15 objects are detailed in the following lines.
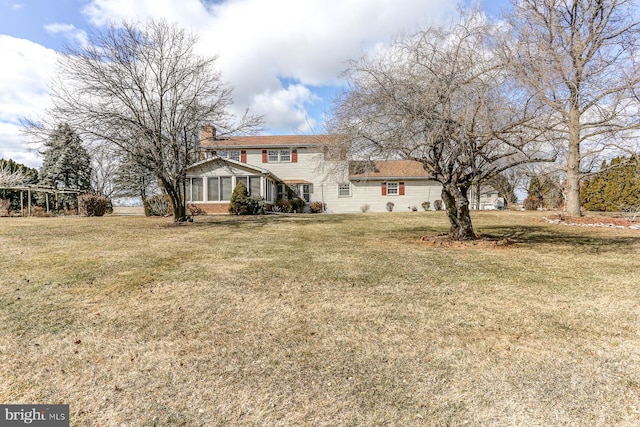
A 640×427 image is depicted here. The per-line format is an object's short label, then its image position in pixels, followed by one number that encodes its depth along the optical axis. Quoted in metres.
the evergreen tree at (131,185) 30.79
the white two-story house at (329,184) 27.97
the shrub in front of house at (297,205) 26.38
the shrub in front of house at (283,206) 25.90
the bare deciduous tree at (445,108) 7.94
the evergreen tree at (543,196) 26.69
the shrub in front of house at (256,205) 21.64
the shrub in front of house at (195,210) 22.30
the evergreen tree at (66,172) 29.70
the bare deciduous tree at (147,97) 13.45
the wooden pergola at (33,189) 20.44
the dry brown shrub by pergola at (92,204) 20.89
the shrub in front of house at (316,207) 27.59
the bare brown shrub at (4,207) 20.97
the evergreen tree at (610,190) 22.10
